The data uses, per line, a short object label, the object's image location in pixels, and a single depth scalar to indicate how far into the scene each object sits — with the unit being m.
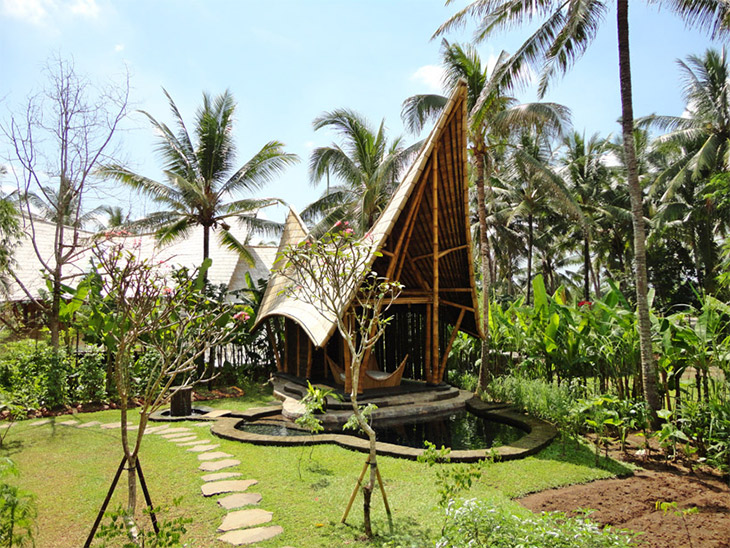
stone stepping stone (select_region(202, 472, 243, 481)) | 4.96
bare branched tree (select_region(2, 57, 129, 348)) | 8.66
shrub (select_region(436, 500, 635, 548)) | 2.49
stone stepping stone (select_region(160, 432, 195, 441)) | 6.78
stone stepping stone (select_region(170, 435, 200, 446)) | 6.53
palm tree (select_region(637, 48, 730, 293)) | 17.97
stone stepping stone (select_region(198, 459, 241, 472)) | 5.28
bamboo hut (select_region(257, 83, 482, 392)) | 8.03
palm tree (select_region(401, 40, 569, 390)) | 9.65
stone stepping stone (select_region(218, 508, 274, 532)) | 3.79
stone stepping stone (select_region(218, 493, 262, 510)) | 4.21
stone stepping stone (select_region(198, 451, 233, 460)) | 5.72
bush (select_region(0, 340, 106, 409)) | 8.11
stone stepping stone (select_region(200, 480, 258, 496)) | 4.55
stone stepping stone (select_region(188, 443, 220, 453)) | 6.07
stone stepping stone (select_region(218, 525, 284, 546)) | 3.54
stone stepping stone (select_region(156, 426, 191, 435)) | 7.11
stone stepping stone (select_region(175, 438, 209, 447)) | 6.33
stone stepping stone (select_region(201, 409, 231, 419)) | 7.99
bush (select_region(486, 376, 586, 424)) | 6.50
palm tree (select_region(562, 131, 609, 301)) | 23.08
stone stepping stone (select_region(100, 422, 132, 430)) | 7.47
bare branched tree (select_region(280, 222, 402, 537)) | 3.79
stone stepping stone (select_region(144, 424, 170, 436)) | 7.18
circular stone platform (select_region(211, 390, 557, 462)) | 5.65
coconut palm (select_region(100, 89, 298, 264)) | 13.09
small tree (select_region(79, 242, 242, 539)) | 3.40
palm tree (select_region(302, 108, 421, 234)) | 14.60
